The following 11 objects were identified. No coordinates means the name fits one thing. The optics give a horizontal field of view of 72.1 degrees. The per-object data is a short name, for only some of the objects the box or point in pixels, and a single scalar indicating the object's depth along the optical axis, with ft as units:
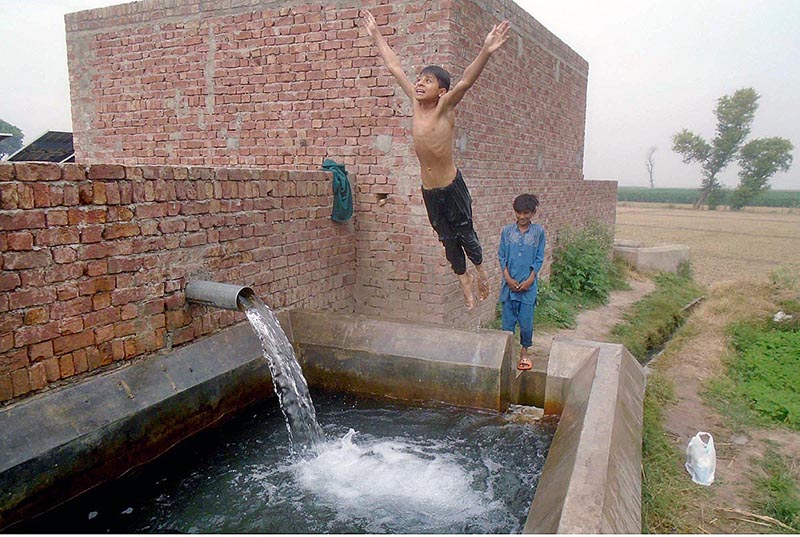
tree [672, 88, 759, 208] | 133.28
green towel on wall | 17.98
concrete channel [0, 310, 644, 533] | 7.78
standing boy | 15.29
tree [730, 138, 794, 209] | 133.28
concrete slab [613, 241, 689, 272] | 40.01
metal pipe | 11.65
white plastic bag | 11.10
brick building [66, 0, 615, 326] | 18.33
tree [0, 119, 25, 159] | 110.33
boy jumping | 10.64
